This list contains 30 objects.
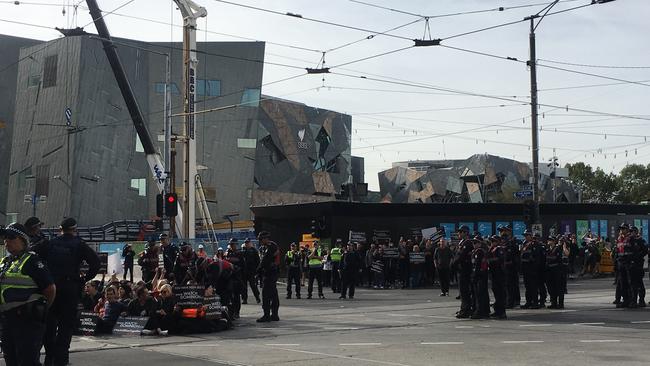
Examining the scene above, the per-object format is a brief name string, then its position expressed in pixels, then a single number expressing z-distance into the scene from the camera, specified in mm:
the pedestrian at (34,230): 10893
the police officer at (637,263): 19328
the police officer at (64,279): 10367
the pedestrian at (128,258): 31625
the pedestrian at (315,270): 25078
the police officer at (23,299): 7582
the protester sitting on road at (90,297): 16545
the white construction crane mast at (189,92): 29156
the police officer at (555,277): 19672
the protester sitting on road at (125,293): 16219
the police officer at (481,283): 17172
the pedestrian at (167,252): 20516
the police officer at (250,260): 19812
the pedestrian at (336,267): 26922
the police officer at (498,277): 17281
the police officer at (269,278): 17109
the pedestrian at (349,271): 24828
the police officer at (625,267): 19328
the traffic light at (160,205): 26203
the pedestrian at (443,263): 25281
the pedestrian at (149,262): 21406
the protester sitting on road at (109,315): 15227
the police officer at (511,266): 18922
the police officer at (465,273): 17281
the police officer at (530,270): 19797
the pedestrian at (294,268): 24922
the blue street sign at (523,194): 29984
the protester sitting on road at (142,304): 15195
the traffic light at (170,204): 26031
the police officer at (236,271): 18016
